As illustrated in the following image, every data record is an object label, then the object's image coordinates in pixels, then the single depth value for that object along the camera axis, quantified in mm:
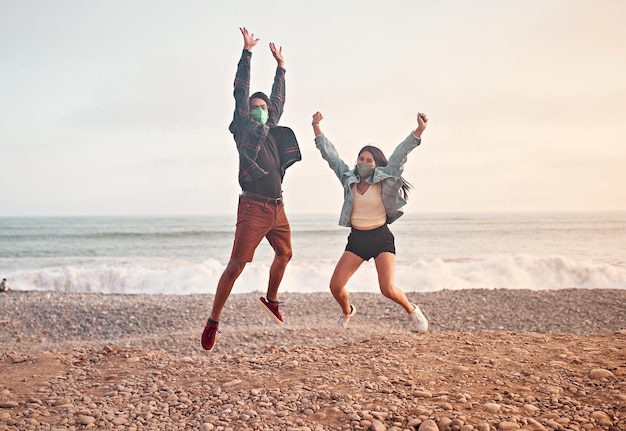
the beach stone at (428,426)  4371
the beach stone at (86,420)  4831
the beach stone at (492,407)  4722
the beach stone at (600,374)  5582
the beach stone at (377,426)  4402
